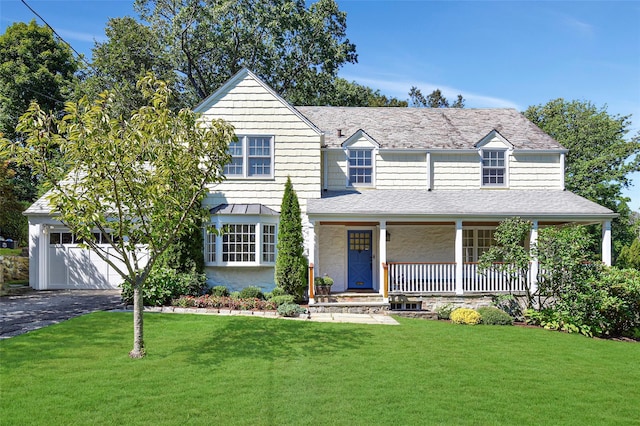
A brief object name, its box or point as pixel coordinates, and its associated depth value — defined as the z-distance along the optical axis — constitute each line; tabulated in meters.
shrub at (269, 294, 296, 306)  13.25
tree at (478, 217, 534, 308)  12.85
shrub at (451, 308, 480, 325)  12.58
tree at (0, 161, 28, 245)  16.89
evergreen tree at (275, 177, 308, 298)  14.84
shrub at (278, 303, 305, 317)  12.35
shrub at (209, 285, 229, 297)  14.72
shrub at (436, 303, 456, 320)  13.42
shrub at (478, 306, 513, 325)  12.68
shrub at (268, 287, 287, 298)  14.40
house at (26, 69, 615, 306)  14.81
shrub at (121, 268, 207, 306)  12.91
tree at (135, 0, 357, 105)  26.29
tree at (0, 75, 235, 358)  7.06
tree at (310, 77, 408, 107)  29.22
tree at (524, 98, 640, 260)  24.69
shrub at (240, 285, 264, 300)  14.52
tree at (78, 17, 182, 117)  26.38
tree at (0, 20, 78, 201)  29.09
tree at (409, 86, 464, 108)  47.16
